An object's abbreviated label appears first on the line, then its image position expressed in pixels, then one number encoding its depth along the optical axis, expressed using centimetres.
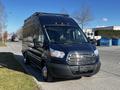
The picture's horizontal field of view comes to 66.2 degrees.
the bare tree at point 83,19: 1824
